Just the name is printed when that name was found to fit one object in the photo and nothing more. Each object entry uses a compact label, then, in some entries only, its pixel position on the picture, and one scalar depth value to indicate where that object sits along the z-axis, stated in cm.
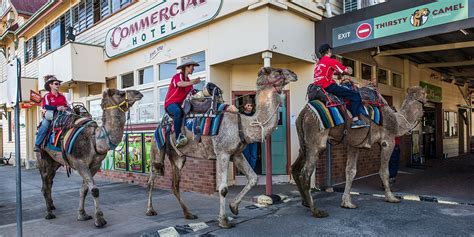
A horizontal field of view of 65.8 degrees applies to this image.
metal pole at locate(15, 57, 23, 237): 450
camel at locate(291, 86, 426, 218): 627
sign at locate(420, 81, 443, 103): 1344
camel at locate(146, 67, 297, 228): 535
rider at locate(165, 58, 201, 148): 602
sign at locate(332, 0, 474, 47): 650
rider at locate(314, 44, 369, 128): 628
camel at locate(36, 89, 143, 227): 613
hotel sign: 852
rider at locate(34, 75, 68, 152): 689
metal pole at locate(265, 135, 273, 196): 755
